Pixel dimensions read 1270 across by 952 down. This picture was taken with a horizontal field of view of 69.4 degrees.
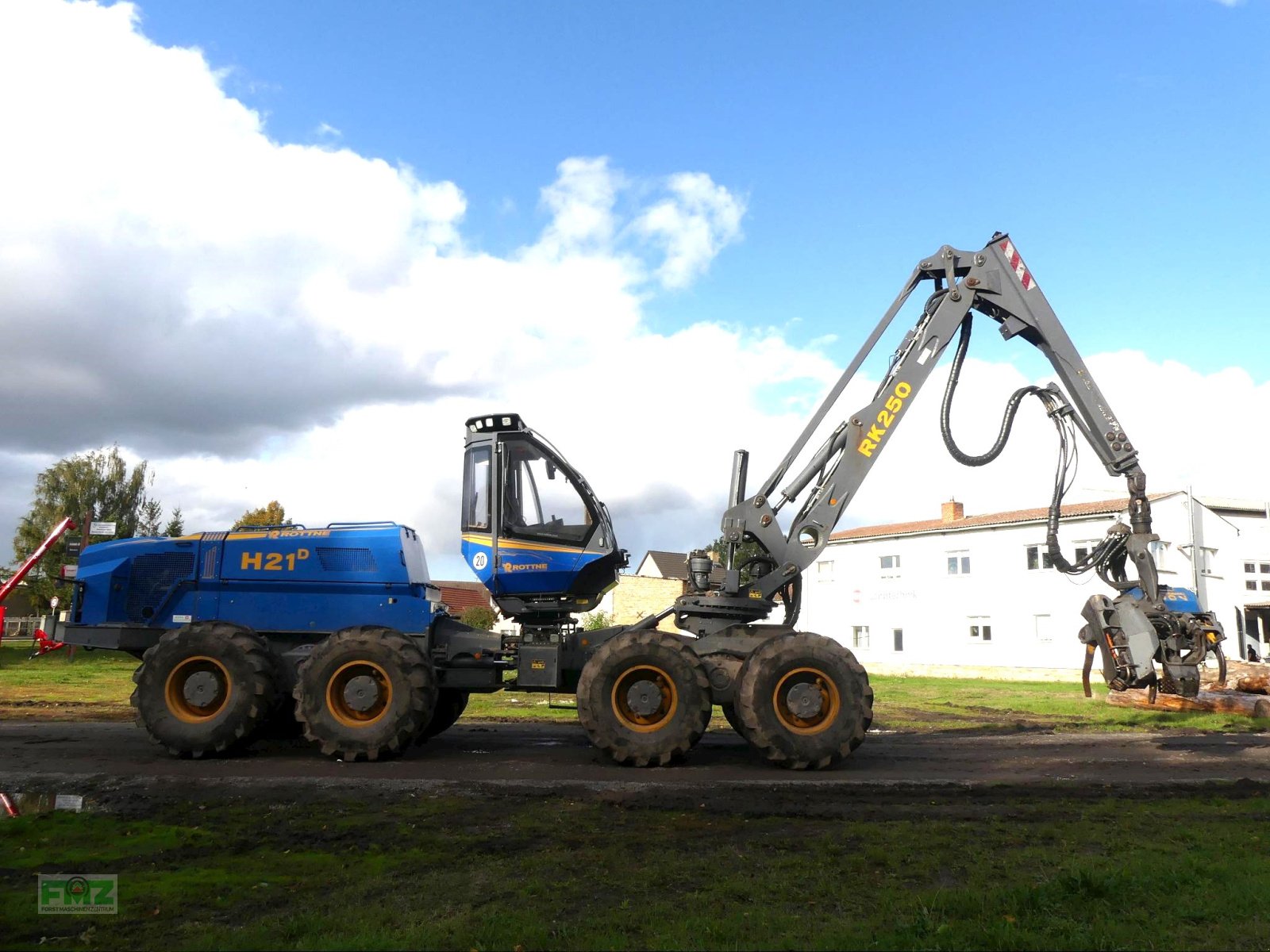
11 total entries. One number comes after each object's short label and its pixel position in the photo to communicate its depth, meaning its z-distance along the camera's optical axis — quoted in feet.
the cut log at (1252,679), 65.16
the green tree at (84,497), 161.27
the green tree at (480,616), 94.22
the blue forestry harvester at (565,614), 34.27
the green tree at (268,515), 143.23
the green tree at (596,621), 133.08
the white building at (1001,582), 115.55
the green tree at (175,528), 152.56
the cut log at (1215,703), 56.13
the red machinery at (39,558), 38.73
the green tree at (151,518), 161.38
